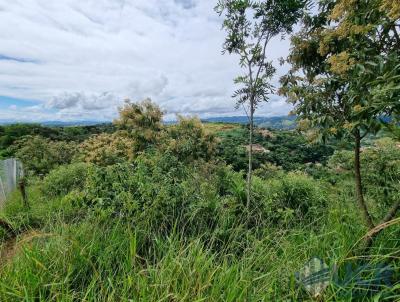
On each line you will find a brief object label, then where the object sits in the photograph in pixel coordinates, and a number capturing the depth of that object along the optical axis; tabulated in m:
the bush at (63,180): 7.20
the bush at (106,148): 12.02
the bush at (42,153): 13.09
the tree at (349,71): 2.38
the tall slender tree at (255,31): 4.53
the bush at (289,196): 4.91
